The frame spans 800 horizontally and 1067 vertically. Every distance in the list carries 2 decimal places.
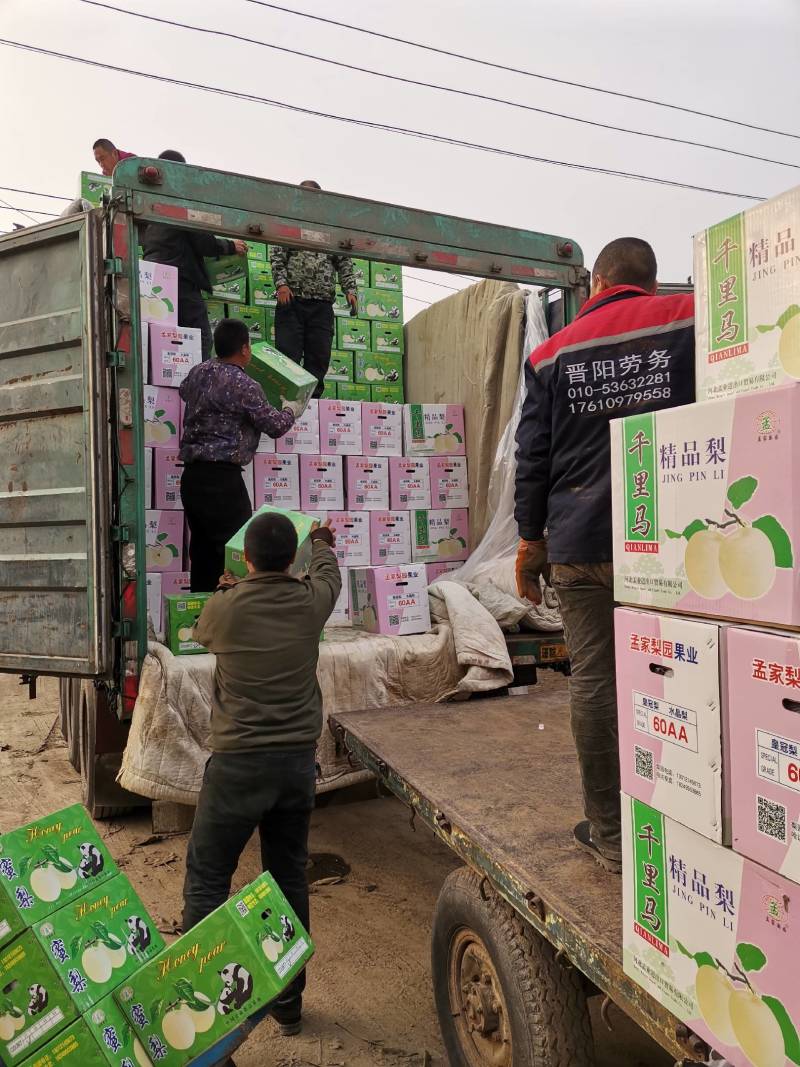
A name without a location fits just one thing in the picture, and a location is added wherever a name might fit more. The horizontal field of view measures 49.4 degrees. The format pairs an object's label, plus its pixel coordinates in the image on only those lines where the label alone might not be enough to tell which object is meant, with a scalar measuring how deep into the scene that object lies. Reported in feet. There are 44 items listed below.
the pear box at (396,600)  16.06
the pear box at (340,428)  18.81
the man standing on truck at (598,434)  7.68
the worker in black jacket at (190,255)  18.88
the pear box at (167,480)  16.66
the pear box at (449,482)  20.42
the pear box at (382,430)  19.52
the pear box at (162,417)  16.56
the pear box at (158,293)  17.03
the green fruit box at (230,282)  20.11
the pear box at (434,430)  20.27
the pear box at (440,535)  19.98
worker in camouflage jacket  20.72
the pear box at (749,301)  5.00
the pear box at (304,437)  18.30
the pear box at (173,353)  16.61
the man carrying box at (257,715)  9.46
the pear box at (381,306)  23.11
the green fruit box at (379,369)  22.77
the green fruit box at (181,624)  13.92
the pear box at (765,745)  4.48
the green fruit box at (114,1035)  6.75
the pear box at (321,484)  18.51
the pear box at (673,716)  5.10
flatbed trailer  6.53
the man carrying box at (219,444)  15.58
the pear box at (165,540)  16.44
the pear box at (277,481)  17.95
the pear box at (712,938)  4.58
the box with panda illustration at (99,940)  6.97
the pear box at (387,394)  23.13
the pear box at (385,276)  23.21
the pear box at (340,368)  22.08
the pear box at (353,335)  22.30
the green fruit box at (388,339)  23.24
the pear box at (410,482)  19.80
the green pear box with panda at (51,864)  7.10
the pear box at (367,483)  19.19
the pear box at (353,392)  22.13
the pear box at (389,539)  19.19
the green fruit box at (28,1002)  6.73
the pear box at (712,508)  4.68
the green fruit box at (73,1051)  6.66
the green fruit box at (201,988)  7.23
